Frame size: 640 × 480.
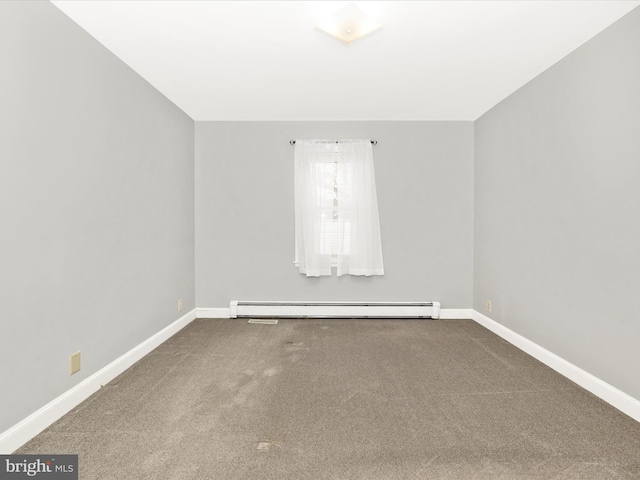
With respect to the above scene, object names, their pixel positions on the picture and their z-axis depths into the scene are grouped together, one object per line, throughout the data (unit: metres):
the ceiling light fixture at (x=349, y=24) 1.82
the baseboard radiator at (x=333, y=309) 3.72
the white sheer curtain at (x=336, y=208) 3.68
